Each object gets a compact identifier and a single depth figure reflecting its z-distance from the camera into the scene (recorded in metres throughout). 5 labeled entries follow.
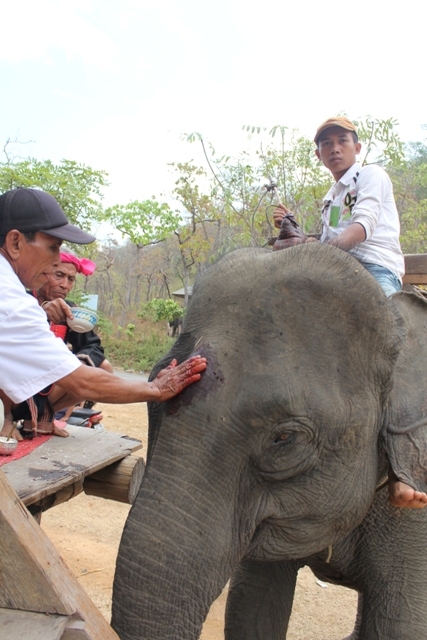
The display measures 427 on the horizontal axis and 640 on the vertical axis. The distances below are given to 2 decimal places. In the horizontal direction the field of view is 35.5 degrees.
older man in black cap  2.19
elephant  2.03
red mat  2.94
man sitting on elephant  3.14
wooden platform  2.63
